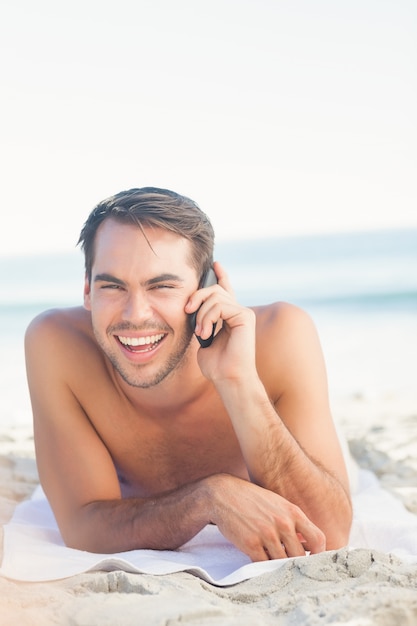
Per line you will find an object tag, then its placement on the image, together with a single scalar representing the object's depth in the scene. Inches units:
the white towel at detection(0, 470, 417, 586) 103.1
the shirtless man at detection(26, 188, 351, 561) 112.1
